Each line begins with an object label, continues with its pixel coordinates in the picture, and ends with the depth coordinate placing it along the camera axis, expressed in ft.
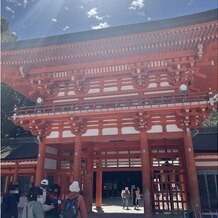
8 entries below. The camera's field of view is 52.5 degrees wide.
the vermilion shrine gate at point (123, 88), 27.43
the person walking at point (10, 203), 25.17
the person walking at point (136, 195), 55.88
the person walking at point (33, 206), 13.42
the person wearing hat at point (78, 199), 14.47
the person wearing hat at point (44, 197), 14.92
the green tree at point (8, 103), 80.84
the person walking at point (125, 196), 52.39
